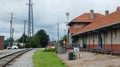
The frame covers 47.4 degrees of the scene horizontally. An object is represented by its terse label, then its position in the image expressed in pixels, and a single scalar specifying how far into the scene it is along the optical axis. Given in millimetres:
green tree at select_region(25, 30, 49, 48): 51322
